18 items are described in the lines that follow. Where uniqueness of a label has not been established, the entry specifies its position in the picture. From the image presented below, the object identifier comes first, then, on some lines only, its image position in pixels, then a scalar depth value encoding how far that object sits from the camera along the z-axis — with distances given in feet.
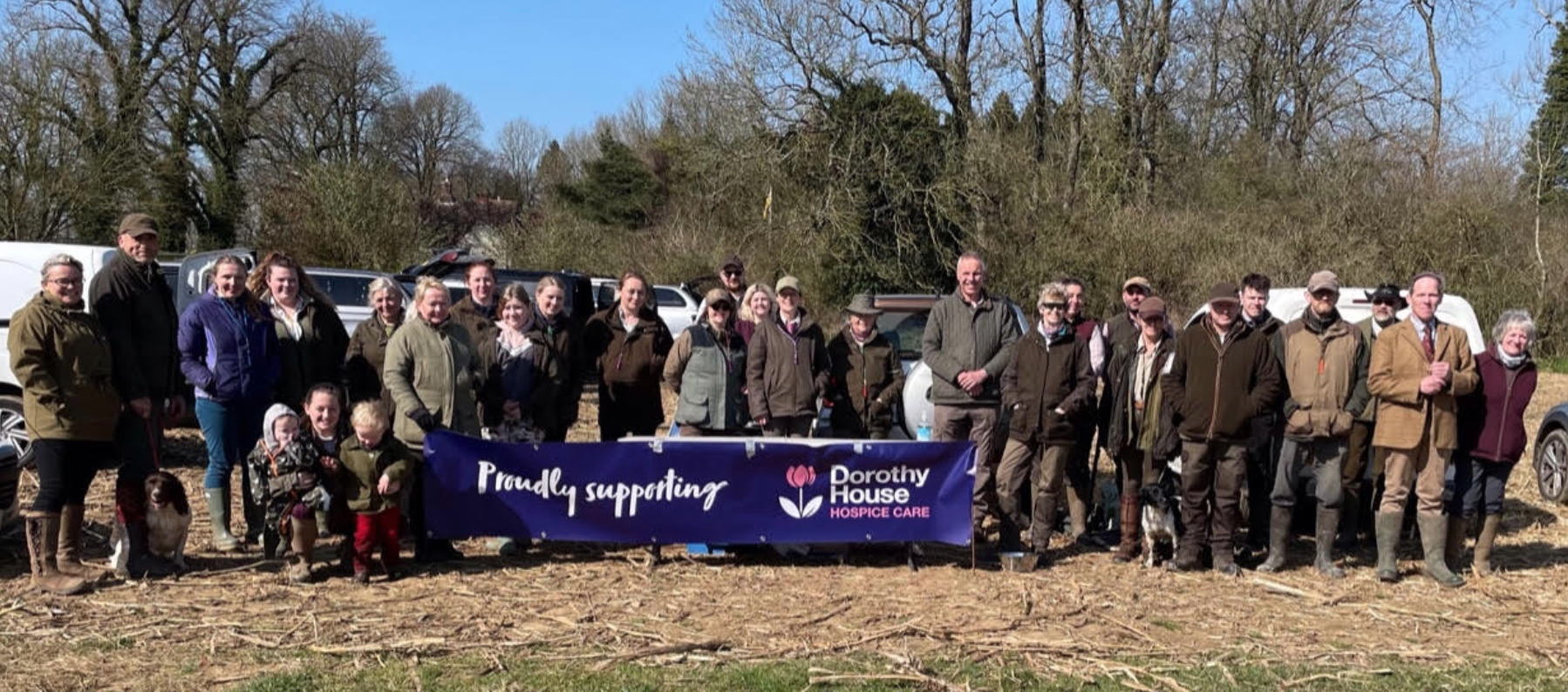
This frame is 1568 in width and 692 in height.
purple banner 21.56
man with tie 21.62
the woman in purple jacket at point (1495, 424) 21.99
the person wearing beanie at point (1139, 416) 22.75
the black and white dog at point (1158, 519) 22.54
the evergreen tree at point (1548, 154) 74.43
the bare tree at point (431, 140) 163.43
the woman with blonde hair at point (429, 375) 20.80
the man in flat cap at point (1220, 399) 21.36
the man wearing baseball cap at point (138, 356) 19.71
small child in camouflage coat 19.70
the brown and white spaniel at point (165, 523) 19.86
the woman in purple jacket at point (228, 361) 20.98
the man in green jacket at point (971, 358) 22.48
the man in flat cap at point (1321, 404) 21.94
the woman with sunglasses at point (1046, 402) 22.29
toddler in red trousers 19.99
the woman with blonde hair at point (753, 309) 24.31
